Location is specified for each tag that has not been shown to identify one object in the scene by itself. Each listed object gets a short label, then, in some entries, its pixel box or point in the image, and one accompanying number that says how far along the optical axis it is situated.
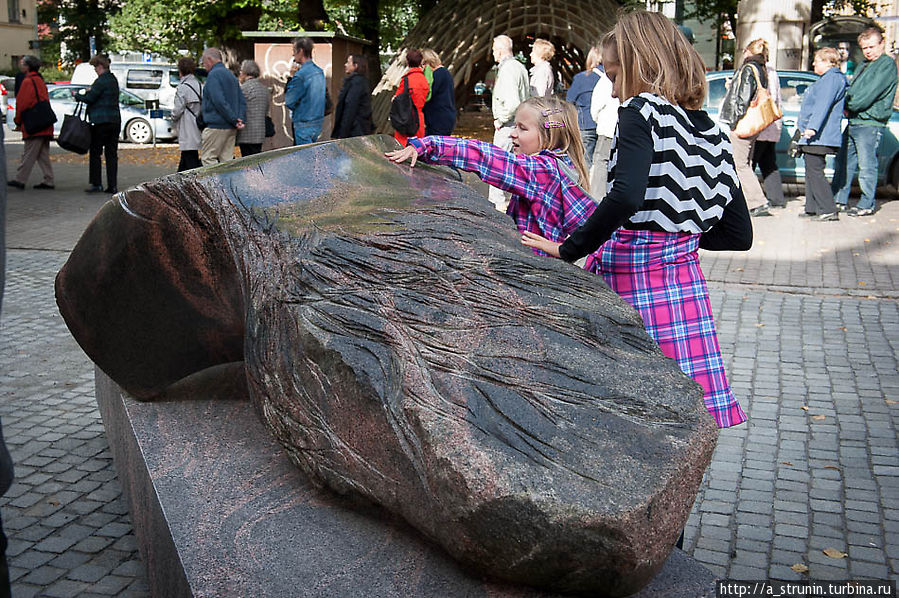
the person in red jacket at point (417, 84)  11.38
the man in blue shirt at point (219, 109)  11.05
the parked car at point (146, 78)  25.23
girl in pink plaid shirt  3.49
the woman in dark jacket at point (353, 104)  11.86
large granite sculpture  2.13
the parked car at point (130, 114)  22.95
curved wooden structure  19.94
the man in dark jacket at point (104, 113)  13.33
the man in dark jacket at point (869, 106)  10.77
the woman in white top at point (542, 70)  11.58
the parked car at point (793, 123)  12.56
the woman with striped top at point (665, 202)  2.83
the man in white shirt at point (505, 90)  11.00
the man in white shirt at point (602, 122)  9.78
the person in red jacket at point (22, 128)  13.20
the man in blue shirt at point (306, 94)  11.72
